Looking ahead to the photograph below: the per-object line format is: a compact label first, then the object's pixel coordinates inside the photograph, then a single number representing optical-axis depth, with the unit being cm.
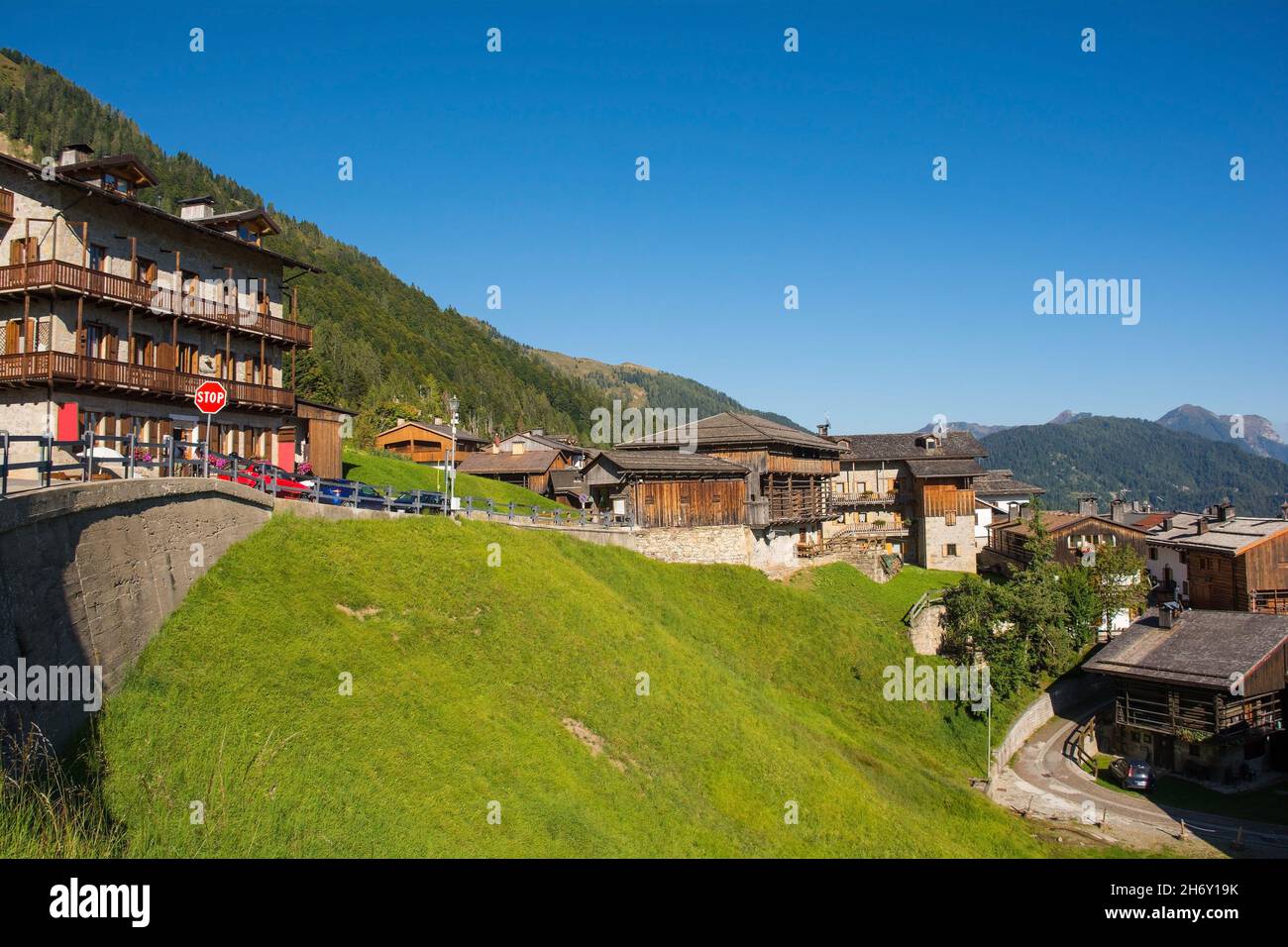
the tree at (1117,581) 5291
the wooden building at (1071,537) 6078
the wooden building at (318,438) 4597
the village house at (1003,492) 8556
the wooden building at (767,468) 4888
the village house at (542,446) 8088
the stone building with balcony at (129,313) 3130
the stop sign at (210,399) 2483
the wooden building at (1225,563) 5091
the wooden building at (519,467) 7300
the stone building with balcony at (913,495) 6431
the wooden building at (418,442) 8325
